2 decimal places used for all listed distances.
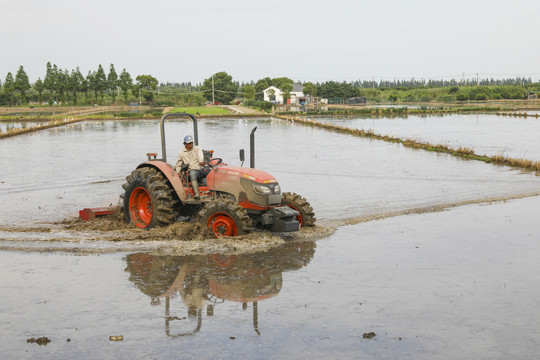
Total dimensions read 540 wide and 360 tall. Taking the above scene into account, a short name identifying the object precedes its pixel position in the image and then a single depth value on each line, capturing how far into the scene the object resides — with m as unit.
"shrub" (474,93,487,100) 123.94
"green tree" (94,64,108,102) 130.80
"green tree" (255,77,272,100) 139.88
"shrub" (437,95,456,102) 131.25
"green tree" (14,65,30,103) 122.69
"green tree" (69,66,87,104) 126.38
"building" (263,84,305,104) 129.88
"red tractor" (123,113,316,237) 11.02
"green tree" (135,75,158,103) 134.25
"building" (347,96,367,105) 130.88
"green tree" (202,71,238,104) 134.38
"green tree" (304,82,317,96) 129.29
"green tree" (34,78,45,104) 121.53
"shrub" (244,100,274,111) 96.58
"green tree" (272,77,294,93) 128.88
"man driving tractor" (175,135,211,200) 11.54
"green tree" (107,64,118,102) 133.62
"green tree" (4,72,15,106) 121.97
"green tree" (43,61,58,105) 123.06
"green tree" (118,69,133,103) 136.12
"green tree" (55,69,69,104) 124.06
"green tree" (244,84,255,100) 132.00
